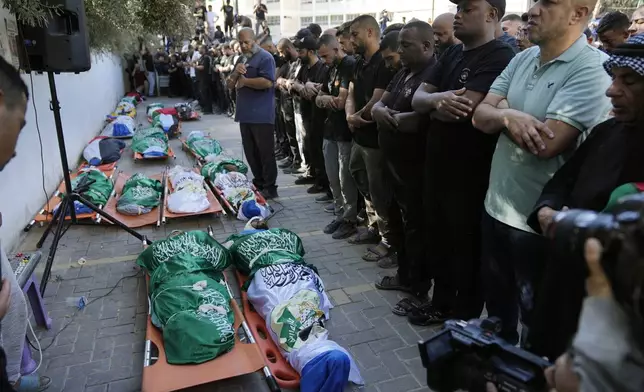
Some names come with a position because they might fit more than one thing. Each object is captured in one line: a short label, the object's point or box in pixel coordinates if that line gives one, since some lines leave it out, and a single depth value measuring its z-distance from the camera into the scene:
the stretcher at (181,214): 5.29
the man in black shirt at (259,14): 16.55
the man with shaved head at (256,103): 5.72
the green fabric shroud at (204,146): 7.95
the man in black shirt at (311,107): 5.88
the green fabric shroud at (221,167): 6.40
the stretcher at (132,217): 5.20
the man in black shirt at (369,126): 4.05
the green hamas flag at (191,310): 2.67
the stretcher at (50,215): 5.18
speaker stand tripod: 4.29
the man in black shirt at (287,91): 7.37
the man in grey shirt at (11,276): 1.49
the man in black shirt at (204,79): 14.09
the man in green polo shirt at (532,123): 2.02
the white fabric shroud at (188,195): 5.36
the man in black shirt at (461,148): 2.62
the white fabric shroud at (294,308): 2.71
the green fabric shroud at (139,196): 5.34
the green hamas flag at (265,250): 3.64
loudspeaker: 4.21
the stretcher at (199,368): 2.52
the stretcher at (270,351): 2.69
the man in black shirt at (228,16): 16.05
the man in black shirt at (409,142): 3.25
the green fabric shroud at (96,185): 5.36
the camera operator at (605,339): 0.82
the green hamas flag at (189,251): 3.69
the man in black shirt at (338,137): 4.82
